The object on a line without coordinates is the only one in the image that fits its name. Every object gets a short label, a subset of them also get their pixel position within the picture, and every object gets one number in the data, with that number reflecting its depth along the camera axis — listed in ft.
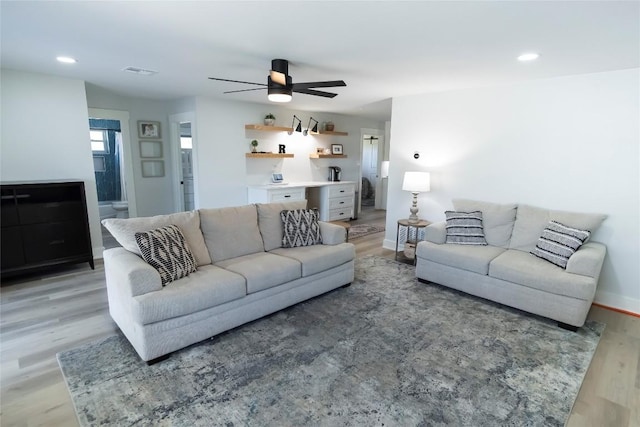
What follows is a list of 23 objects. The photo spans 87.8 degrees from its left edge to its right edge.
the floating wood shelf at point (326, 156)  23.37
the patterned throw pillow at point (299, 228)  11.85
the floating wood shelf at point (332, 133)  23.21
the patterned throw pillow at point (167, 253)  8.36
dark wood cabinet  11.78
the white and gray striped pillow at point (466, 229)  12.37
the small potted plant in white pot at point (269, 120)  19.84
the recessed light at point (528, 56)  9.04
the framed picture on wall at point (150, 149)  18.94
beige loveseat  9.34
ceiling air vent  11.55
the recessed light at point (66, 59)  10.27
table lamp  14.60
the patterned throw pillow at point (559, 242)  10.09
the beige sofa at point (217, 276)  7.62
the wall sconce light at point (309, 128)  22.40
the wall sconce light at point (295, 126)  21.41
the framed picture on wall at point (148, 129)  18.67
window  22.50
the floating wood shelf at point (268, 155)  19.39
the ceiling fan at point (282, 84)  9.55
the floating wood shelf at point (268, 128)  19.07
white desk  19.10
